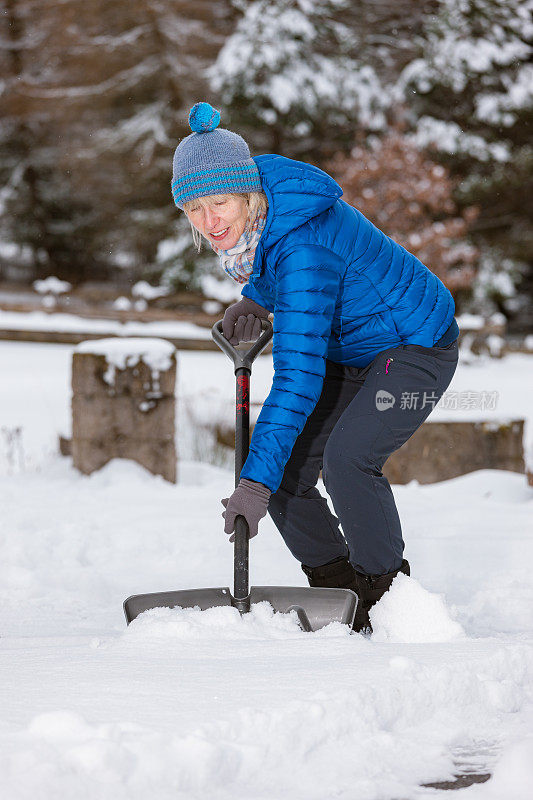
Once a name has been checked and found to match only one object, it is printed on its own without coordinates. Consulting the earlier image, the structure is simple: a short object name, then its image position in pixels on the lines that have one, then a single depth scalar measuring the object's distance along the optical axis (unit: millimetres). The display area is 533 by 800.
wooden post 9391
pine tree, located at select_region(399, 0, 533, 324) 28187
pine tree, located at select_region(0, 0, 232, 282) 33437
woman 4605
